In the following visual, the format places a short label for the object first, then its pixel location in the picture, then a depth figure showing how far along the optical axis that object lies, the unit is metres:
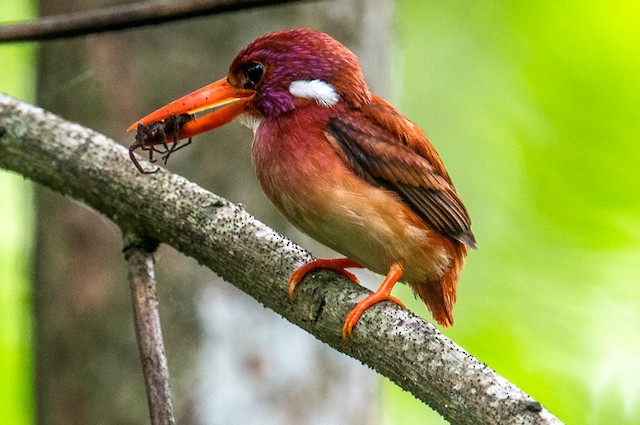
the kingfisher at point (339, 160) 4.80
